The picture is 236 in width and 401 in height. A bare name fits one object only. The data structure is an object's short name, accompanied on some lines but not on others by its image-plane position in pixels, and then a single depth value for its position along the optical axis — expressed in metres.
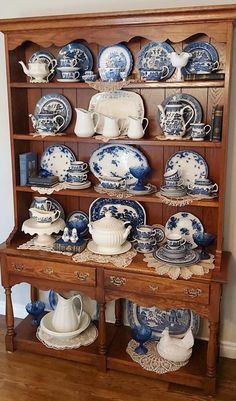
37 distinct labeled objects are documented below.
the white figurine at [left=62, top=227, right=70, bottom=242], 2.47
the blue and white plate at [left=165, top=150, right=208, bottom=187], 2.37
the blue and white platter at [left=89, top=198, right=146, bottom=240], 2.56
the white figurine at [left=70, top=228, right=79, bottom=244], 2.46
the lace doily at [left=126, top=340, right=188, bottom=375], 2.35
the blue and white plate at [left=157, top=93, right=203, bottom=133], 2.30
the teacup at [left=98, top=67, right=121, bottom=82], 2.32
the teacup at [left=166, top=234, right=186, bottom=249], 2.26
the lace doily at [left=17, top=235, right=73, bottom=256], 2.46
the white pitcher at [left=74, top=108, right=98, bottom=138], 2.38
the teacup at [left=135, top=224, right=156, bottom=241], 2.38
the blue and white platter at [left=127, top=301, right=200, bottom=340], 2.58
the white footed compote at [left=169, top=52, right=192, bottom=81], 2.14
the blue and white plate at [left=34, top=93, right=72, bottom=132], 2.54
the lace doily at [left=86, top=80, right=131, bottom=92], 2.27
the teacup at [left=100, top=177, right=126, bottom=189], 2.43
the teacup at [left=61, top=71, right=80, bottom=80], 2.37
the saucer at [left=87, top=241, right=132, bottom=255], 2.37
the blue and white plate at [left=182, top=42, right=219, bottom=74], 2.21
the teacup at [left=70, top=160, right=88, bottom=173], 2.49
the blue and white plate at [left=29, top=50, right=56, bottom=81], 2.49
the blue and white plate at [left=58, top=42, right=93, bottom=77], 2.43
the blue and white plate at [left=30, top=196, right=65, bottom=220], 2.70
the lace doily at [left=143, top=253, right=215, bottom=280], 2.16
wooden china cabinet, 2.10
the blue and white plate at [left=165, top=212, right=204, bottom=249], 2.46
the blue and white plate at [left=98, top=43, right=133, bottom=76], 2.36
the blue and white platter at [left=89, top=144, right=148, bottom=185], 2.48
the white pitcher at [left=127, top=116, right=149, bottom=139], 2.30
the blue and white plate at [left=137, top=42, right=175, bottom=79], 2.30
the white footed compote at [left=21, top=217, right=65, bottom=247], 2.49
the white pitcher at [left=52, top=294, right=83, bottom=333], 2.58
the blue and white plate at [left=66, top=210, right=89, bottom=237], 2.57
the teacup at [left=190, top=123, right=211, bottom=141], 2.21
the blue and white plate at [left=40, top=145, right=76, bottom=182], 2.62
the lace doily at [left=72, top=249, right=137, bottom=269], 2.29
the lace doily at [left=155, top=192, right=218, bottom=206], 2.22
